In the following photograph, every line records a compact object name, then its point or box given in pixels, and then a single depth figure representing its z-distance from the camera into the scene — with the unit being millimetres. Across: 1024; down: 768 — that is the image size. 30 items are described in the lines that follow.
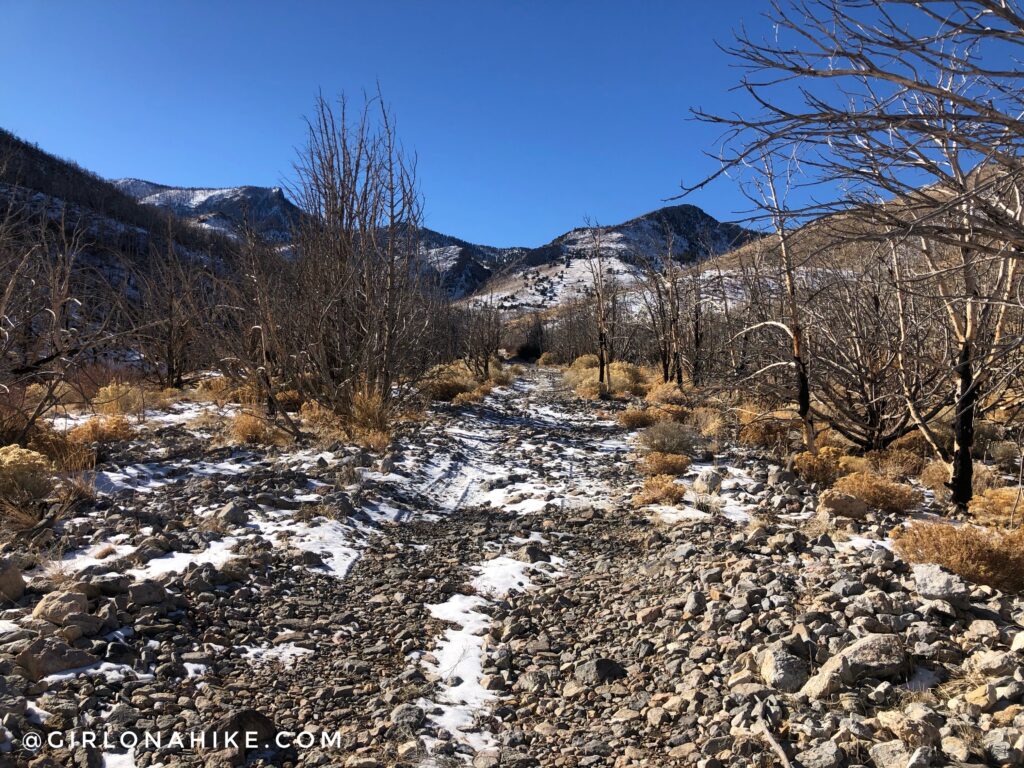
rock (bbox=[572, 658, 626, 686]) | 3232
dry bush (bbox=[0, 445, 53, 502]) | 5039
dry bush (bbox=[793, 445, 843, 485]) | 7184
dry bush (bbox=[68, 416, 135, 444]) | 7712
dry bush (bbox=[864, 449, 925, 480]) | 7301
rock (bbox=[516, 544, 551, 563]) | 5160
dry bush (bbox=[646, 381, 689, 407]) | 15345
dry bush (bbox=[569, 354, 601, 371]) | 30141
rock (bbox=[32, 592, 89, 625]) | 3180
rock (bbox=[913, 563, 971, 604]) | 3277
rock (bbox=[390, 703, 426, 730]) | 2809
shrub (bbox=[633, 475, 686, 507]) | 6773
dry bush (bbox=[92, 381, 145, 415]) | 10516
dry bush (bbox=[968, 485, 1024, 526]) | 5090
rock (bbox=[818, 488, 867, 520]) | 5508
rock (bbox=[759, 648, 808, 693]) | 2809
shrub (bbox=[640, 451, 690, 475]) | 8039
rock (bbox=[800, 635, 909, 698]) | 2691
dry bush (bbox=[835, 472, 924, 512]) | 5723
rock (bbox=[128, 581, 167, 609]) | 3514
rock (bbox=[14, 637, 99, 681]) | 2793
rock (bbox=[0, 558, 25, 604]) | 3430
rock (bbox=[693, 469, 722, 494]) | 7047
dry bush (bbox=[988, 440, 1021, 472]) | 7758
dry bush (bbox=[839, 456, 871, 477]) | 7164
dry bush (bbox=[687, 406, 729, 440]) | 11016
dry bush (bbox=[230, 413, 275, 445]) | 8820
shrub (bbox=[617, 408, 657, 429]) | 12844
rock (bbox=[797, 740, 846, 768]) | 2219
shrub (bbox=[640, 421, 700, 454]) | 9125
